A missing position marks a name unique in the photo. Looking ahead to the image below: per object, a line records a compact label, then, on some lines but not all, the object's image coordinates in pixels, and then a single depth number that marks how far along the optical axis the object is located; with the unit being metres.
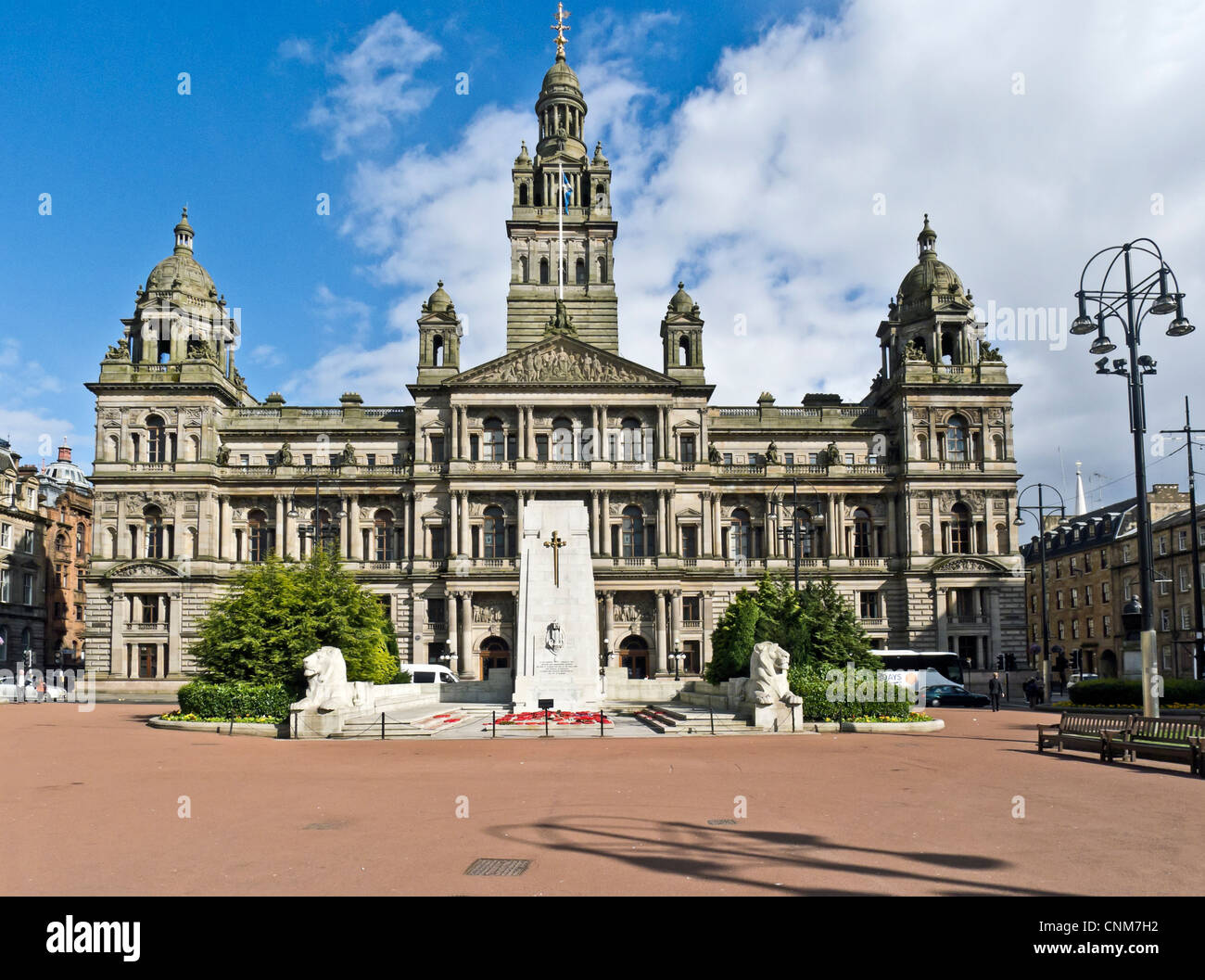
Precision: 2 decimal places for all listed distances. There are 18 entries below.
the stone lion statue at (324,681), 28.34
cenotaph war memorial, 37.09
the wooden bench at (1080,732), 21.59
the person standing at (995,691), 42.59
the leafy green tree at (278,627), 32.41
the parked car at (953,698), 47.81
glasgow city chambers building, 65.25
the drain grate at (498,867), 10.49
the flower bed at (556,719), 31.30
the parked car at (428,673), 54.34
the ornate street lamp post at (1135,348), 22.50
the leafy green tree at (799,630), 33.91
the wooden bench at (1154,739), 19.44
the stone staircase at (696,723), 28.78
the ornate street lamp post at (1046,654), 48.28
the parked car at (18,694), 51.56
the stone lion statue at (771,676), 28.97
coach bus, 57.31
